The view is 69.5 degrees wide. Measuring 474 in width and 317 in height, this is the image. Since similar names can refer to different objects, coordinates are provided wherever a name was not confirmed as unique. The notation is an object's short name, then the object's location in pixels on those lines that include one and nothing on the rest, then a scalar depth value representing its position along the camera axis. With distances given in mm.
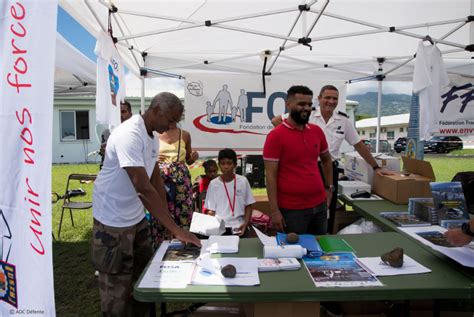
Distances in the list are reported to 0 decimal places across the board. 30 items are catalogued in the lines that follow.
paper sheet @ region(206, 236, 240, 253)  1747
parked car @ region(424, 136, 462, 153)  23047
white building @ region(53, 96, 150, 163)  14672
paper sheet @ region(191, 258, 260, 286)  1392
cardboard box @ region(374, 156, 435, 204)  2900
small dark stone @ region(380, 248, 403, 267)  1511
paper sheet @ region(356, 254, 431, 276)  1462
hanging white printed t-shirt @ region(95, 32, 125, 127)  2707
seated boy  3104
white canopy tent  3738
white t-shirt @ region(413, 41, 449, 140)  3338
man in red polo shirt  2354
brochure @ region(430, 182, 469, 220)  2080
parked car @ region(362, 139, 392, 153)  14188
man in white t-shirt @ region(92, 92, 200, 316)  1686
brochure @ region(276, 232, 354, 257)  1688
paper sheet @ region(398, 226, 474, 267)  1460
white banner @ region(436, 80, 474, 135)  4285
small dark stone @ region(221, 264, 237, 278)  1424
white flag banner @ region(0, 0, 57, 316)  1176
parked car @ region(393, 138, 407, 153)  23328
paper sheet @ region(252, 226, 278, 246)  1769
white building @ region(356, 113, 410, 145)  38969
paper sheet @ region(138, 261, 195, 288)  1384
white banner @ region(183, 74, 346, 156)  5336
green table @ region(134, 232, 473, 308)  1307
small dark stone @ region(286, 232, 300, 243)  1757
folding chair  4184
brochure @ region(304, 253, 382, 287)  1366
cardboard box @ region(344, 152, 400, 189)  3459
